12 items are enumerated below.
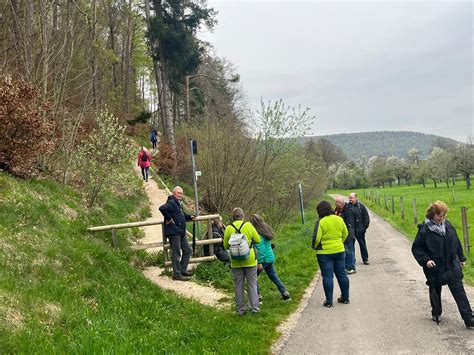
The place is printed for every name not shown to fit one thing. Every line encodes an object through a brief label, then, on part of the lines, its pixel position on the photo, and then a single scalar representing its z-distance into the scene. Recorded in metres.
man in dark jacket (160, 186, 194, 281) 9.36
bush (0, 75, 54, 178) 9.48
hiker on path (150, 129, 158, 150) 27.45
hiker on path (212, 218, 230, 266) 10.31
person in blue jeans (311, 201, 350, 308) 7.91
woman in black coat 6.42
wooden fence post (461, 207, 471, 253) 12.59
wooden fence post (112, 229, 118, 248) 10.08
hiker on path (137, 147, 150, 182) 20.17
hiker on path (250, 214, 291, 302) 8.30
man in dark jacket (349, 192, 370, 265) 11.60
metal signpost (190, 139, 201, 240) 10.55
